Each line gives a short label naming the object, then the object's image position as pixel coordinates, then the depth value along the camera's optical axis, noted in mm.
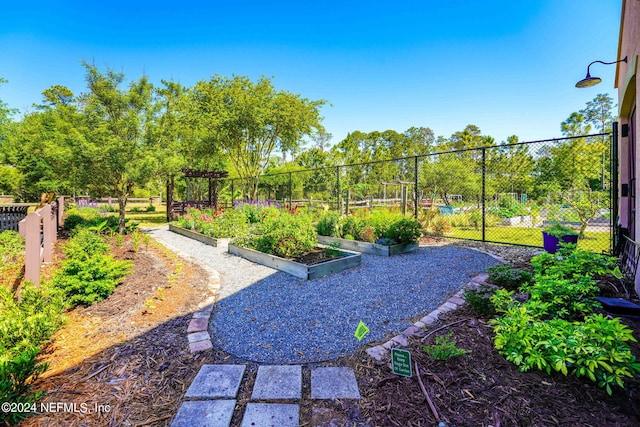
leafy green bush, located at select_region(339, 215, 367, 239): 6484
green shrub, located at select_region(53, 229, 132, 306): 3061
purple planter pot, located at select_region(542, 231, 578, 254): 4535
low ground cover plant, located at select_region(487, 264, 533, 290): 3193
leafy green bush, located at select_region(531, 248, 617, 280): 2455
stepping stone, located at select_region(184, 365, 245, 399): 1717
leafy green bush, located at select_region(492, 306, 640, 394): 1331
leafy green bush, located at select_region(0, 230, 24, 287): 3715
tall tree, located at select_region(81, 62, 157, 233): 6797
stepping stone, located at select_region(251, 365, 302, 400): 1711
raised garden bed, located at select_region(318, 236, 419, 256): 5600
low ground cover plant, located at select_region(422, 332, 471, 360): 1878
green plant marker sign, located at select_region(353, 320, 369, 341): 1967
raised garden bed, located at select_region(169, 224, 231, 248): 6629
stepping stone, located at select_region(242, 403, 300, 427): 1485
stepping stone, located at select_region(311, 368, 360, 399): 1706
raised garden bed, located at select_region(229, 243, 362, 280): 4199
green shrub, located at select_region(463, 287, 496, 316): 2562
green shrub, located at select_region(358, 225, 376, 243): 6058
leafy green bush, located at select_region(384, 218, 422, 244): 5738
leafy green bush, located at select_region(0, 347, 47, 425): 1419
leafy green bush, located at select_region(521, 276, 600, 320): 1990
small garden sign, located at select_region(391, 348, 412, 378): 1708
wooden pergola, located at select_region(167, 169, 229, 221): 12281
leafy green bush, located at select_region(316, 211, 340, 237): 6898
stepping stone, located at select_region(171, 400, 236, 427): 1479
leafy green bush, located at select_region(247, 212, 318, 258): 4918
